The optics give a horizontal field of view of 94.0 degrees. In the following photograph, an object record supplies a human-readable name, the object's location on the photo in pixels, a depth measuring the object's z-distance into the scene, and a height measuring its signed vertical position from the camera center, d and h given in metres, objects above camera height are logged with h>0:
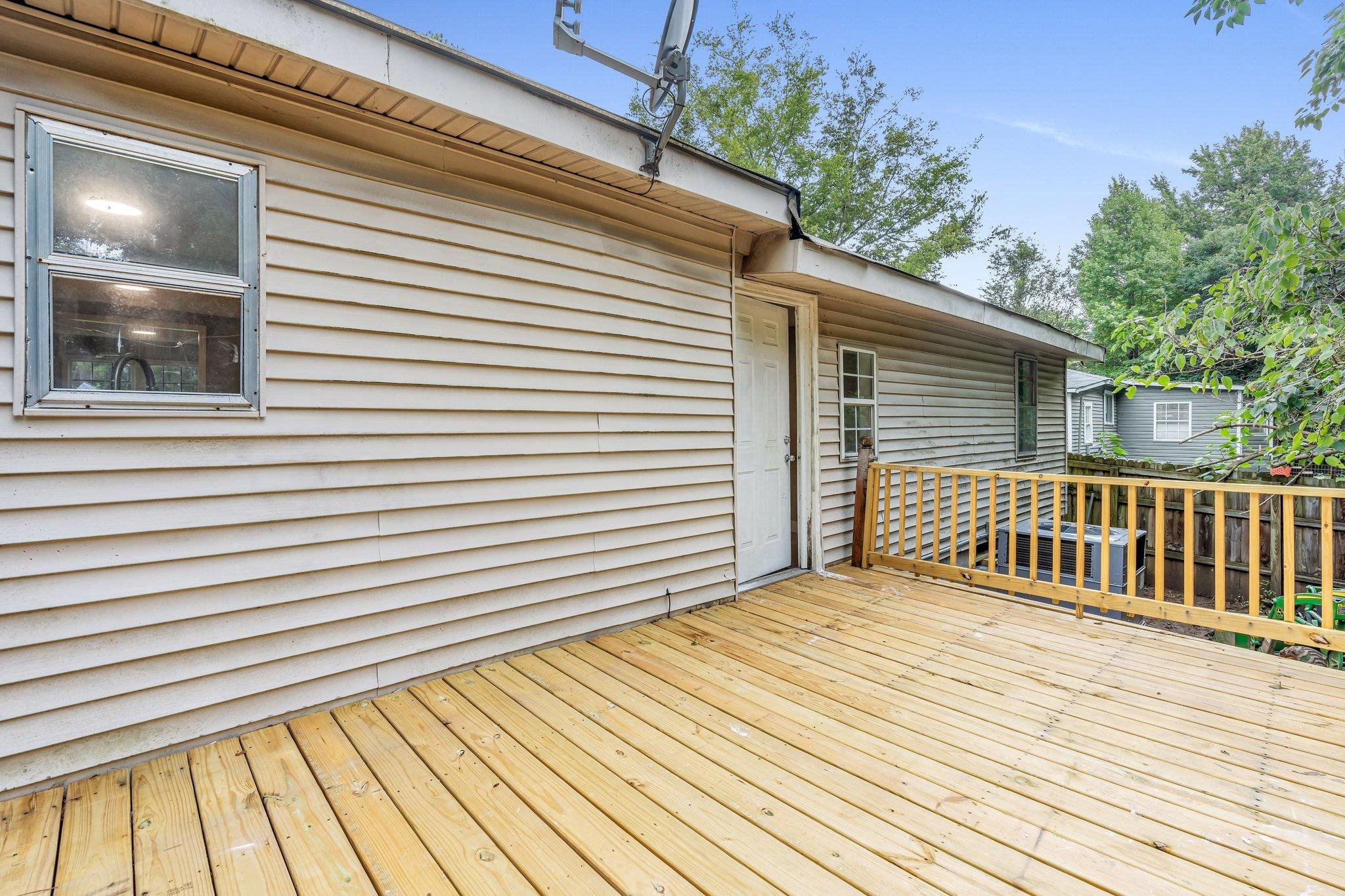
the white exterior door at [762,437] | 4.33 +0.06
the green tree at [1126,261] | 23.67 +7.55
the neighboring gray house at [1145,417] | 15.85 +0.77
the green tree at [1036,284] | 32.78 +8.66
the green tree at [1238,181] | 23.28 +10.61
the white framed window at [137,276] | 1.91 +0.56
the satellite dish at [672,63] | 2.78 +1.70
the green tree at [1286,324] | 3.76 +0.88
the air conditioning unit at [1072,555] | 4.54 -0.84
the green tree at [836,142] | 15.22 +7.59
